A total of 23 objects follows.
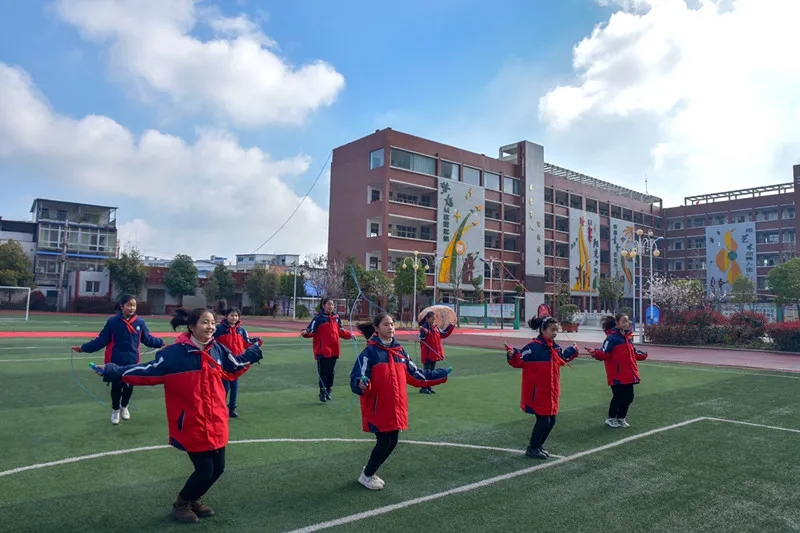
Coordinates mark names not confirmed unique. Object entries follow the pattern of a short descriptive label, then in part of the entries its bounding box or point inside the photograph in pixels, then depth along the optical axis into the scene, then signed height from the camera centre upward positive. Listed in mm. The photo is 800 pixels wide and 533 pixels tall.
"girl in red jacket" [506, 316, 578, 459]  6387 -862
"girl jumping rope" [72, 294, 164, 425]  7629 -546
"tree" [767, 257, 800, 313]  49156 +2514
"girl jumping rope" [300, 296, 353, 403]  9797 -627
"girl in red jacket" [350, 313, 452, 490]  5266 -841
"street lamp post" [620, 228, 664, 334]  32650 +3382
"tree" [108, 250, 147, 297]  55875 +2901
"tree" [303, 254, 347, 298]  49000 +2547
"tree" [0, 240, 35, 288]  52906 +3347
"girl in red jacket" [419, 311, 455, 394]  11625 -717
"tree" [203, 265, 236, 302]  61281 +1988
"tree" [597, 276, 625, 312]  64125 +2063
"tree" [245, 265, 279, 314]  60781 +1921
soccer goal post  47891 -174
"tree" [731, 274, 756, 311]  53928 +1919
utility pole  59250 +3777
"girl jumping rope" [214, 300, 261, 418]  8938 -502
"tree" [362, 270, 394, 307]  44844 +1536
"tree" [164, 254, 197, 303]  59500 +2750
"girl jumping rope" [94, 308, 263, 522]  4379 -794
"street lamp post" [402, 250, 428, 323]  39366 +3716
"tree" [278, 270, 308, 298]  58469 +1958
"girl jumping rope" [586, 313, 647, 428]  8148 -880
